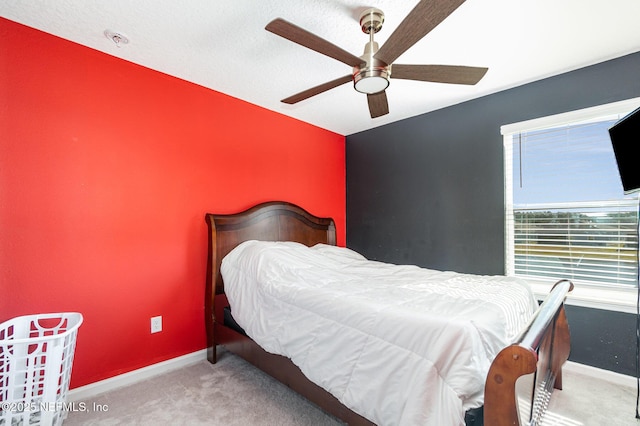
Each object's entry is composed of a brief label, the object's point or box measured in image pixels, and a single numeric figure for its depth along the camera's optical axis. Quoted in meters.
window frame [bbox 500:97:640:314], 2.21
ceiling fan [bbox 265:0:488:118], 1.29
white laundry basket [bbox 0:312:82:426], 1.46
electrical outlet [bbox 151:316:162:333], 2.33
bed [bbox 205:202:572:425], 1.02
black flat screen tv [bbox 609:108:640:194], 1.79
